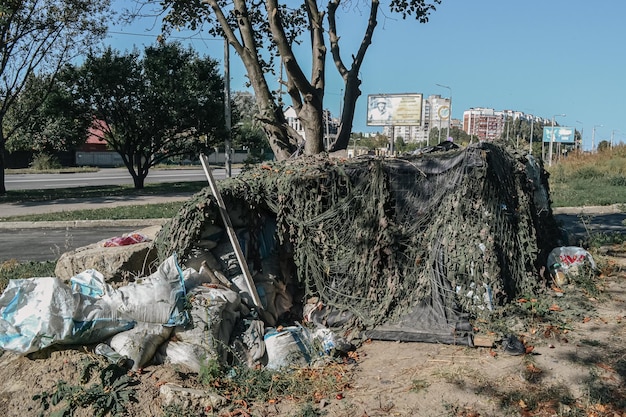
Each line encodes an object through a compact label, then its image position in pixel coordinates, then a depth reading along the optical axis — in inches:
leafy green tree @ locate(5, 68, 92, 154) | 846.5
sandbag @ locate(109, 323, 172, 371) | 166.4
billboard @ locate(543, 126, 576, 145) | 3070.9
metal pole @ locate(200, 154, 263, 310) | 200.2
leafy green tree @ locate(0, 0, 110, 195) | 747.4
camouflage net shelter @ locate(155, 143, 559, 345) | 202.8
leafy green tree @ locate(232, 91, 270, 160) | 1520.7
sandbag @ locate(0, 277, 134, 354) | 163.6
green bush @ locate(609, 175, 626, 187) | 983.1
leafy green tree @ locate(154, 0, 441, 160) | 291.4
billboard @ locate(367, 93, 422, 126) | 1814.7
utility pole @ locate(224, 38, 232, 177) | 746.2
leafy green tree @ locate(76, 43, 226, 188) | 893.8
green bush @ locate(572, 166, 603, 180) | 1168.2
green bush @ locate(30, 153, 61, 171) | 1701.5
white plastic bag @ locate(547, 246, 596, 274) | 239.9
